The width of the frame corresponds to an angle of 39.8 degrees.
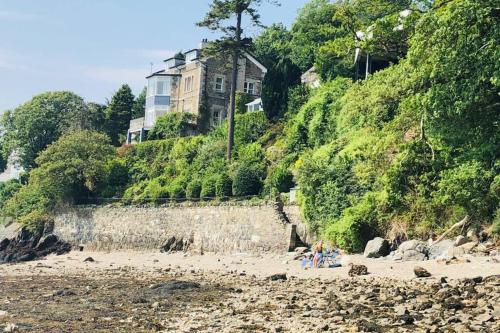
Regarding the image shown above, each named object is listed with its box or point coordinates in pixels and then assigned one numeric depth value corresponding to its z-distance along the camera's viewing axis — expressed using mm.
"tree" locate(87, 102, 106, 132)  62566
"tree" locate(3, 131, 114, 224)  43344
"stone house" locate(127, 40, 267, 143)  53844
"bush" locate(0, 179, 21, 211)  59250
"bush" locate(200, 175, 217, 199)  35625
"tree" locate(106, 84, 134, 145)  63188
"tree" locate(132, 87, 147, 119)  67812
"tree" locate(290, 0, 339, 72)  56469
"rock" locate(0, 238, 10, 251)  44531
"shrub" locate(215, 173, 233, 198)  34656
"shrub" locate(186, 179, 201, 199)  36719
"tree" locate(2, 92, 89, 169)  61219
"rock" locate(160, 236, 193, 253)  33656
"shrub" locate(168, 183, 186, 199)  37875
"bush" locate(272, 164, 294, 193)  31516
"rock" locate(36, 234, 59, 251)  42088
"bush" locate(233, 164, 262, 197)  33531
